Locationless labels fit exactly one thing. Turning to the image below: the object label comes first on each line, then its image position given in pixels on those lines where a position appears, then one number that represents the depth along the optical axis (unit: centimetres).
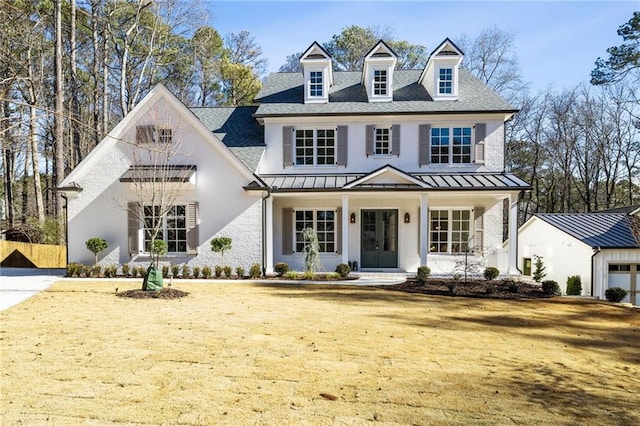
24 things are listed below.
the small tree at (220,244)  1353
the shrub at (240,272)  1366
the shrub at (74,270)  1354
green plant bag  1034
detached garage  1266
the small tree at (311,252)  1381
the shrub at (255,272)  1356
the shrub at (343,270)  1357
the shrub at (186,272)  1345
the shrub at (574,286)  1299
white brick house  1397
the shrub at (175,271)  1359
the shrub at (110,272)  1358
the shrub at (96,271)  1366
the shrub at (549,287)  1136
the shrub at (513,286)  1158
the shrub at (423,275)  1231
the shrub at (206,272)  1346
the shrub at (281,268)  1383
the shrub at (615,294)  1120
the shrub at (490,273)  1305
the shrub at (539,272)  1393
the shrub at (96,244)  1355
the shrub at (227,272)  1364
